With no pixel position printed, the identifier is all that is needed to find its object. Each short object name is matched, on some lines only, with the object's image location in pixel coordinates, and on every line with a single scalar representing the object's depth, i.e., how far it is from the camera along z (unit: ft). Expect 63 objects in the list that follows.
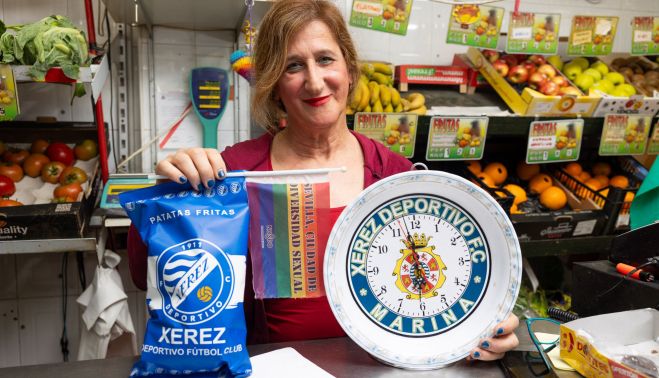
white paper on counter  2.77
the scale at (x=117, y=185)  6.62
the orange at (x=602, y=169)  9.12
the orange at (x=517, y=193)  8.14
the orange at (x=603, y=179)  8.71
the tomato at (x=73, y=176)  7.01
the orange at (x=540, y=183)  8.64
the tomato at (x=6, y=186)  6.82
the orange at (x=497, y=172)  8.61
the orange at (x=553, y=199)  8.27
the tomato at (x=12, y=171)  7.06
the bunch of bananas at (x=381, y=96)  7.16
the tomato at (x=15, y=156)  7.36
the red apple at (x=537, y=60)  8.82
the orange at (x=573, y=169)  8.80
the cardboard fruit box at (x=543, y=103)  7.68
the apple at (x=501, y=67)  8.46
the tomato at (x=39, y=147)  7.58
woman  3.74
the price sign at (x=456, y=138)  7.18
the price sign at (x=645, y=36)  8.45
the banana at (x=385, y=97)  7.56
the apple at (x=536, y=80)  8.38
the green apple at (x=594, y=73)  8.90
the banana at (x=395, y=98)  7.66
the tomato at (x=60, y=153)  7.49
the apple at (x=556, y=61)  9.26
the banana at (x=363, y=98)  7.09
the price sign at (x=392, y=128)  6.81
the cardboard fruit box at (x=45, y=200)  5.86
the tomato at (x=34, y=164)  7.36
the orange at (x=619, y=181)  8.62
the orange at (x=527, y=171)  8.95
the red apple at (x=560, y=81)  8.43
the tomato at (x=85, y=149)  7.66
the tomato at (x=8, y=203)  6.42
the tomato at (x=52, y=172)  7.30
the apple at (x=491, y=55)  8.56
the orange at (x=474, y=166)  8.54
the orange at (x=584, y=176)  8.78
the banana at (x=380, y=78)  8.05
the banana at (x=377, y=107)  7.39
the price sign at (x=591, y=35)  8.07
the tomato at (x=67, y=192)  6.72
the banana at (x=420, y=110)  7.60
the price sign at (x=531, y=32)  7.81
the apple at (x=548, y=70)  8.58
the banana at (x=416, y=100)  7.77
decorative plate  2.87
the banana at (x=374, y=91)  7.41
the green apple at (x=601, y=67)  9.22
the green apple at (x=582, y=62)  9.36
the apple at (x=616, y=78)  9.04
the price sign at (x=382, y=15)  6.99
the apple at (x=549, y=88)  8.20
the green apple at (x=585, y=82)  8.68
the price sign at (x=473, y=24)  7.49
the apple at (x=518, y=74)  8.43
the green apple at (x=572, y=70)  9.18
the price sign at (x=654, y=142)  8.52
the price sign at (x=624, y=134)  8.01
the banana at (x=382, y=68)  8.21
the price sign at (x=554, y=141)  7.70
